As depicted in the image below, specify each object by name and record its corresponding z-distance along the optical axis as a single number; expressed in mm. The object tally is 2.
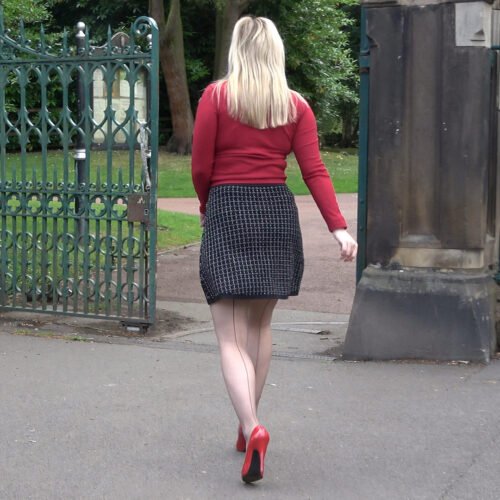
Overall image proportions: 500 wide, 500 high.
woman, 4410
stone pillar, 6484
